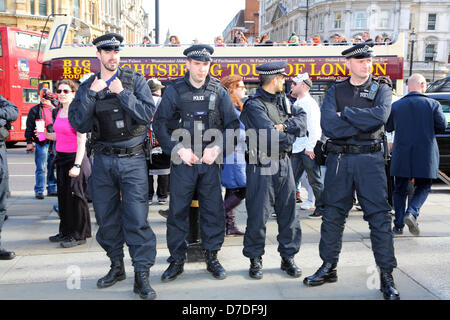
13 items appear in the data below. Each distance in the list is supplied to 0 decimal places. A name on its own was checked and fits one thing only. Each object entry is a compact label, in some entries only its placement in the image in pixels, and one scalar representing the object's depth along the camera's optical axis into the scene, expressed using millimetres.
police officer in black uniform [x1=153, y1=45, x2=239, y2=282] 3811
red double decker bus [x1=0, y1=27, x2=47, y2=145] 16219
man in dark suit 5078
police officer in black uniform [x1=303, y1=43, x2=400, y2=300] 3498
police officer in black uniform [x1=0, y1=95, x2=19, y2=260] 4437
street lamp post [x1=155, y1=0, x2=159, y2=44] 13395
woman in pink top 4934
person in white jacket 5977
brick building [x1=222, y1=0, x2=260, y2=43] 102938
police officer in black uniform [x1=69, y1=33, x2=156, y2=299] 3486
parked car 8727
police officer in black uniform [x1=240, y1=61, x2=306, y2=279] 3842
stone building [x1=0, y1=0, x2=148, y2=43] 36531
